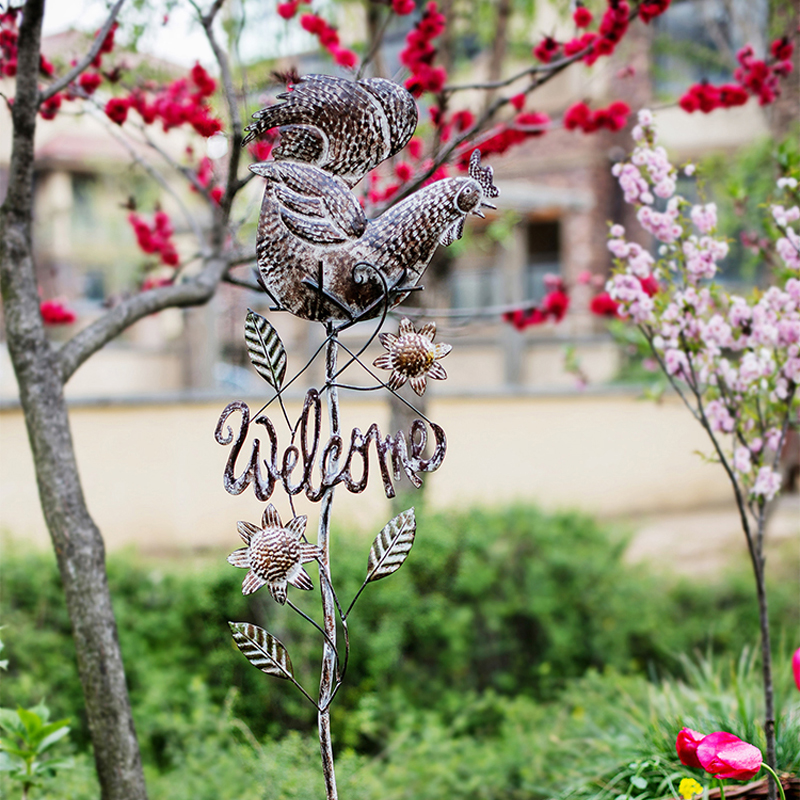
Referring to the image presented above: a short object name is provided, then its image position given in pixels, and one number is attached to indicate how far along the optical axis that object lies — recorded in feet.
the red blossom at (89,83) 9.18
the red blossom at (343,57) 9.59
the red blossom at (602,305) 10.82
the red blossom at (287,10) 9.57
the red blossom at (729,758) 5.16
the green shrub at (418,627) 10.66
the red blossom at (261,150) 9.02
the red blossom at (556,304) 11.01
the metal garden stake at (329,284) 5.17
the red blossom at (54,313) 10.18
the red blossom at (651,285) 8.63
